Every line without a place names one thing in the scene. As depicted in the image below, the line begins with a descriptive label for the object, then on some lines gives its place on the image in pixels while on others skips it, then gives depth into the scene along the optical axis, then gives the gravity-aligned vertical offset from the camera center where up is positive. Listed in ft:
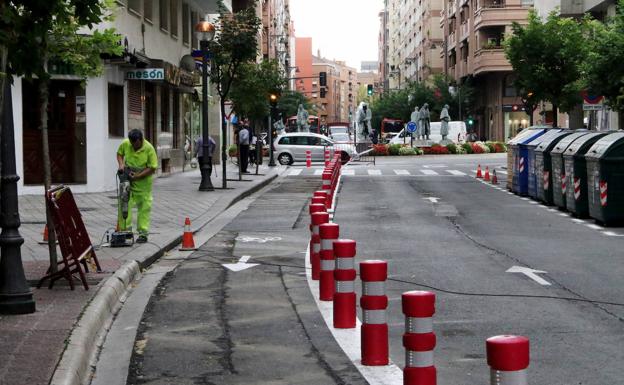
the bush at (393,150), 197.98 -2.87
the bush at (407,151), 199.11 -3.12
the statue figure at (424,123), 221.46 +2.21
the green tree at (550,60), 131.34 +8.76
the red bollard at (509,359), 13.15 -2.74
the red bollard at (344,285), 27.58 -3.86
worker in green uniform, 50.21 -1.56
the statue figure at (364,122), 222.48 +2.60
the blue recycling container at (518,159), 92.37 -2.32
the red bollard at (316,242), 36.50 -3.73
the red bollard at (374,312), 23.82 -3.88
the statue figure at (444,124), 228.02 +1.94
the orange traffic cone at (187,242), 51.28 -4.93
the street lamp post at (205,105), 90.12 +2.70
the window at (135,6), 101.76 +12.43
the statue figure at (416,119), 224.33 +3.05
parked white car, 172.14 -1.92
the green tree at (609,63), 93.03 +5.86
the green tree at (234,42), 106.52 +9.24
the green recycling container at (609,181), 62.59 -2.89
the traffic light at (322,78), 241.14 +12.68
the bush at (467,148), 207.10 -2.83
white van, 240.32 +0.11
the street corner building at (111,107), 86.79 +2.77
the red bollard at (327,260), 31.48 -3.68
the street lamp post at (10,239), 30.14 -2.80
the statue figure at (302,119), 266.77 +4.01
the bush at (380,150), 195.52 -2.83
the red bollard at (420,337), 18.90 -3.54
